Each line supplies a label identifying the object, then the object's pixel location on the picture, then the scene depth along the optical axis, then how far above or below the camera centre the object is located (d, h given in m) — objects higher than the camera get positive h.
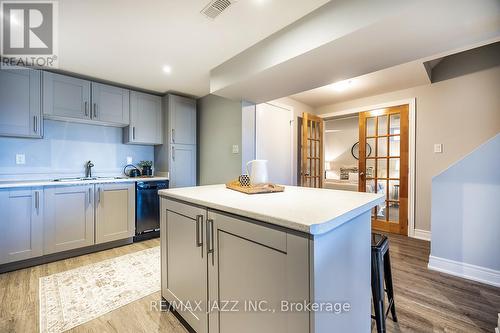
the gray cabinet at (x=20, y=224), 2.24 -0.66
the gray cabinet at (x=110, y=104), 2.94 +0.83
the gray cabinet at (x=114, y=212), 2.80 -0.66
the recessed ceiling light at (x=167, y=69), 2.60 +1.15
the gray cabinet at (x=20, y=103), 2.34 +0.67
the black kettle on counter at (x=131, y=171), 3.45 -0.13
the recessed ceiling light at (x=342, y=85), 3.19 +1.19
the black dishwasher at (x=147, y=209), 3.12 -0.68
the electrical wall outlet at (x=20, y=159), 2.62 +0.04
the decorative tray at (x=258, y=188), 1.56 -0.19
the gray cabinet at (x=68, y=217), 2.48 -0.66
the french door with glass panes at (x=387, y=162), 3.46 +0.02
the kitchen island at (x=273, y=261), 0.82 -0.46
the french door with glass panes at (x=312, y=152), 3.75 +0.21
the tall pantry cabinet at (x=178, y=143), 3.47 +0.34
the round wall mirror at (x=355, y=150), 6.48 +0.40
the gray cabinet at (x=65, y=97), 2.59 +0.82
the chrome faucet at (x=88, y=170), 3.12 -0.10
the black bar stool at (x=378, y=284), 1.27 -0.71
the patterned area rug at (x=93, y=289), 1.62 -1.14
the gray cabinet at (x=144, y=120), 3.27 +0.67
